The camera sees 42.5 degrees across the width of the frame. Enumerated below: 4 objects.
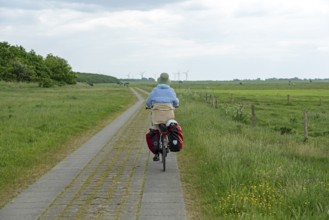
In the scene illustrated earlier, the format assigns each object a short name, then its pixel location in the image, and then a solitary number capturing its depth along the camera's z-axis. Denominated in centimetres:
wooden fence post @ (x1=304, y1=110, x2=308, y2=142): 1550
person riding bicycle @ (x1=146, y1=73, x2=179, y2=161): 929
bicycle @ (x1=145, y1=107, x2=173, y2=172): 918
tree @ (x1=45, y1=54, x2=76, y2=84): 10838
